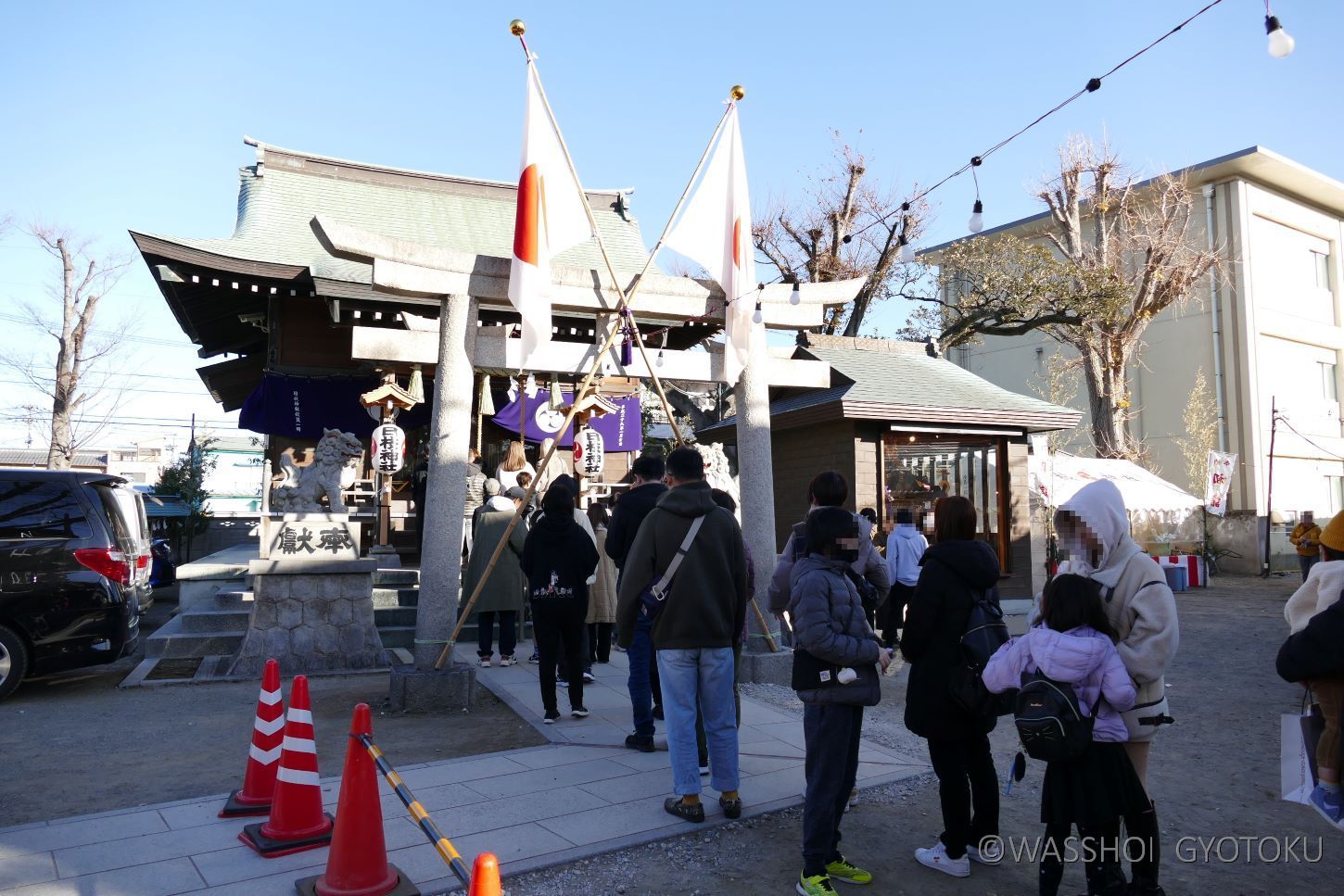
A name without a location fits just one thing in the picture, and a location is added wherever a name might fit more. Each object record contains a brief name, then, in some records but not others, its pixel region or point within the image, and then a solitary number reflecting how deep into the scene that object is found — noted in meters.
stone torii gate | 6.95
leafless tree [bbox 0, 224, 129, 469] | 23.14
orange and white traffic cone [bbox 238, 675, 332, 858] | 3.90
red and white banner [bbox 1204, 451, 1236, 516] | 20.50
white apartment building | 24.66
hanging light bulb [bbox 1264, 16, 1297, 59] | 4.65
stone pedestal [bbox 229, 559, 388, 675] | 8.39
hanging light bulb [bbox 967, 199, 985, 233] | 7.90
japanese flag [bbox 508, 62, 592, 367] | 7.24
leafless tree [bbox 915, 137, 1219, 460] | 19.61
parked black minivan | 7.19
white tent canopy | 18.25
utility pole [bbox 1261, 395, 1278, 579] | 20.20
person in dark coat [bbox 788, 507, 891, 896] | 3.55
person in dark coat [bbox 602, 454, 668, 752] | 5.51
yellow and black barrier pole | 2.32
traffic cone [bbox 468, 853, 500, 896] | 1.96
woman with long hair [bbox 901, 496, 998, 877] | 3.68
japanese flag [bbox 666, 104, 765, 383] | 8.16
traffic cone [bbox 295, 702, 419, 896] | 3.40
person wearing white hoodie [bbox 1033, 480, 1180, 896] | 3.21
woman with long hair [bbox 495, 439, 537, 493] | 9.66
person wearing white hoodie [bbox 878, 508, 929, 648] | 9.42
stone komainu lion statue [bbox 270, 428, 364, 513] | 9.41
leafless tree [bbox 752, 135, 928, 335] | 20.41
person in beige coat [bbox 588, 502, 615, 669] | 8.04
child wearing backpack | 3.15
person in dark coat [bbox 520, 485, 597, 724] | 5.98
